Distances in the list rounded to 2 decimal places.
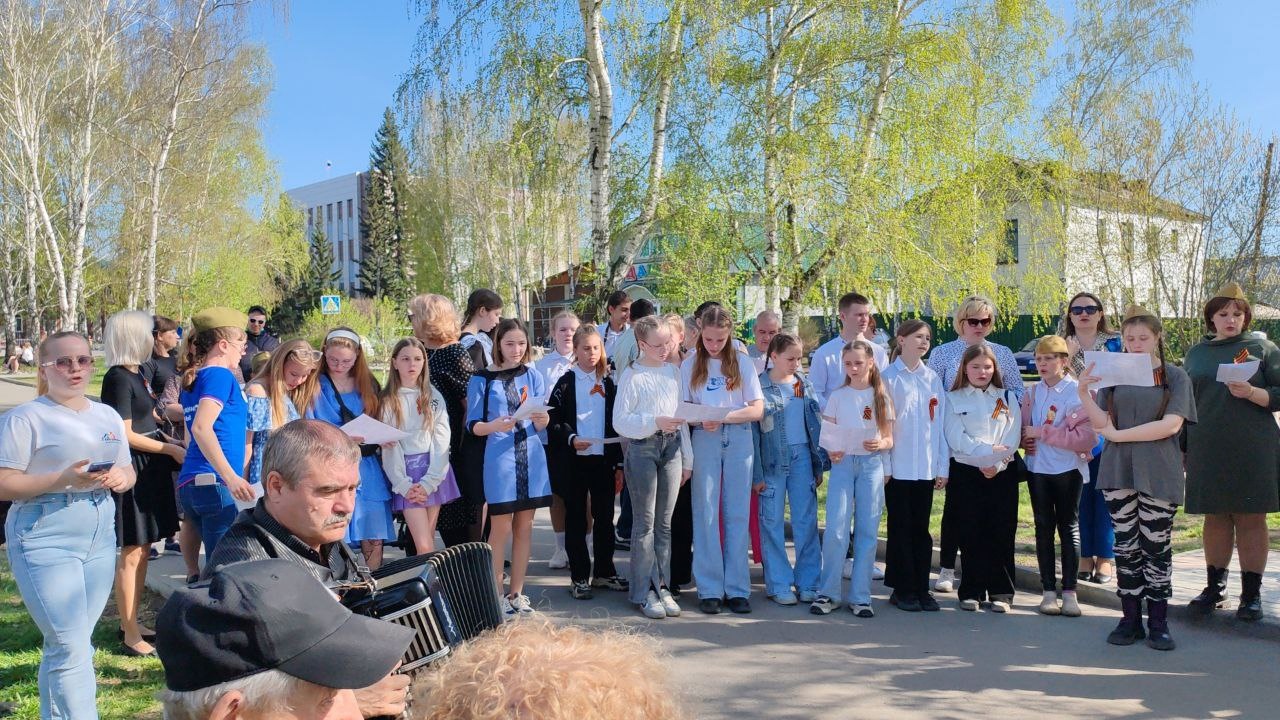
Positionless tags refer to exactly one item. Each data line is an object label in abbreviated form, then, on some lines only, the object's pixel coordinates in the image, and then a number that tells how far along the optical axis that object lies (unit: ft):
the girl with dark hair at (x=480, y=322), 24.80
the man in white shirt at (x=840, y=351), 25.85
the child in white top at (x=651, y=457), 21.03
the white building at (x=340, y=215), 298.35
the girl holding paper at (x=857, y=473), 21.42
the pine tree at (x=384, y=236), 216.74
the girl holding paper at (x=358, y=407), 19.48
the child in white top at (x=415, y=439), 19.95
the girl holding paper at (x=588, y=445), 23.30
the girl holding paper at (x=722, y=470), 21.66
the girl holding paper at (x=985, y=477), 21.43
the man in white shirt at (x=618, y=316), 30.17
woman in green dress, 19.67
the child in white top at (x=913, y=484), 21.58
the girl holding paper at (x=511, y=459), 20.94
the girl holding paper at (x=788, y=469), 22.41
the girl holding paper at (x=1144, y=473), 18.51
